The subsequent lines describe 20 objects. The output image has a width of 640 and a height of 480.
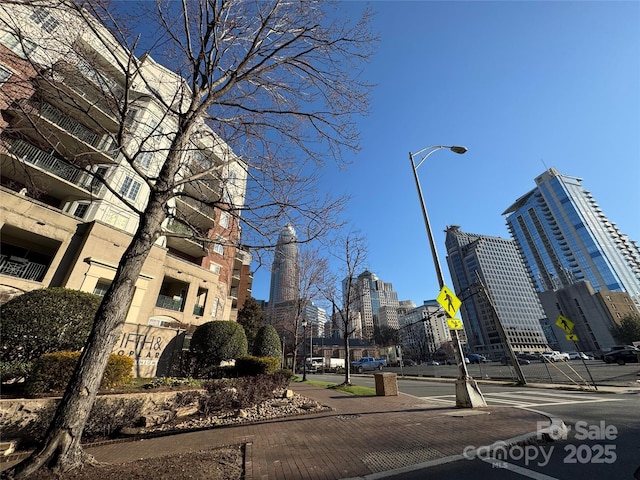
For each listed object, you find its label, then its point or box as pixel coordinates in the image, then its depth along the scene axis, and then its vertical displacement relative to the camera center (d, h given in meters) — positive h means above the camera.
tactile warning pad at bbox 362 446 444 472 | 4.31 -1.35
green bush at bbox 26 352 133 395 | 7.66 +0.09
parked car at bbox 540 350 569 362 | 48.67 +1.73
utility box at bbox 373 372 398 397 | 13.18 -0.65
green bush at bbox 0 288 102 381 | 8.48 +1.60
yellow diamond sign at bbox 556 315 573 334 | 15.86 +2.33
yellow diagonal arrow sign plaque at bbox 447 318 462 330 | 9.60 +1.50
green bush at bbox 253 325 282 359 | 18.20 +1.82
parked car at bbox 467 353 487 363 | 53.63 +2.02
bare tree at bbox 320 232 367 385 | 21.23 +6.16
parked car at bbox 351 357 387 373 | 49.67 +1.00
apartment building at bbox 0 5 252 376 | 6.23 +7.14
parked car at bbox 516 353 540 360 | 52.06 +2.03
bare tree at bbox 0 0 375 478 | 3.96 +5.20
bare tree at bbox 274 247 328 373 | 27.00 +7.48
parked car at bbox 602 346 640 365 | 28.62 +0.97
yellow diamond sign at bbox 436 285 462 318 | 9.79 +2.28
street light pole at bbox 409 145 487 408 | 8.77 -0.55
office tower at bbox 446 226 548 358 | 125.81 +34.42
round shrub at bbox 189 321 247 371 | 15.94 +1.58
